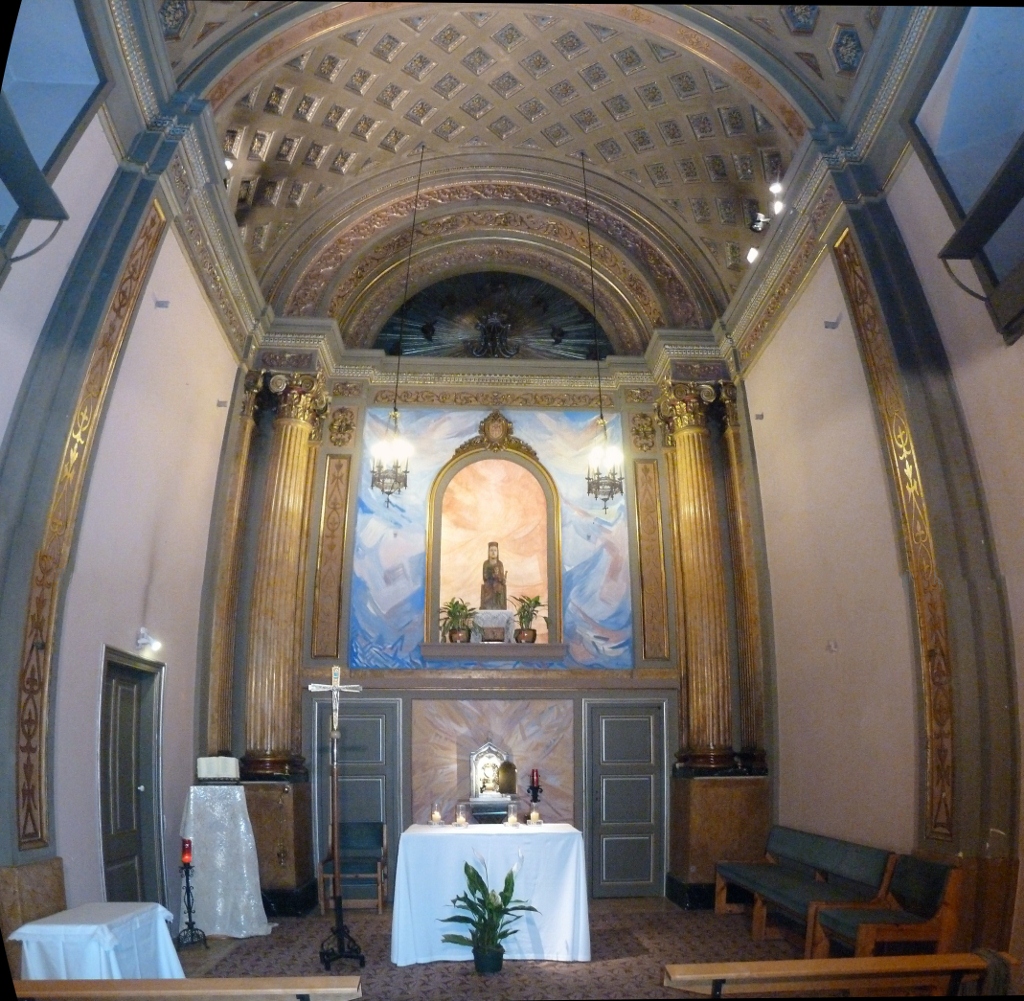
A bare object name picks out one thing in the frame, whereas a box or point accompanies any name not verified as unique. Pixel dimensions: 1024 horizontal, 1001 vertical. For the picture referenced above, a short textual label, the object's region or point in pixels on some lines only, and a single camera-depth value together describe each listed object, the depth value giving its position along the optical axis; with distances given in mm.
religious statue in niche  10992
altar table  7262
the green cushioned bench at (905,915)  6113
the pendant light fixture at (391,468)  9688
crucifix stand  7162
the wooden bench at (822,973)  4707
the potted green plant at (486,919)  6922
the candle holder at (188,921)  7895
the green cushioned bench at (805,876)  7086
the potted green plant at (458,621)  10781
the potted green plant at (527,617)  10805
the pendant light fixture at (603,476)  9906
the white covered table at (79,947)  5293
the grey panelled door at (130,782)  7625
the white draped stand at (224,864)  8352
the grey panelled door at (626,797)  10367
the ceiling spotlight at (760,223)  9898
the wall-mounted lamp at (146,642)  8016
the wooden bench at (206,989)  4488
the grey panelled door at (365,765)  10258
